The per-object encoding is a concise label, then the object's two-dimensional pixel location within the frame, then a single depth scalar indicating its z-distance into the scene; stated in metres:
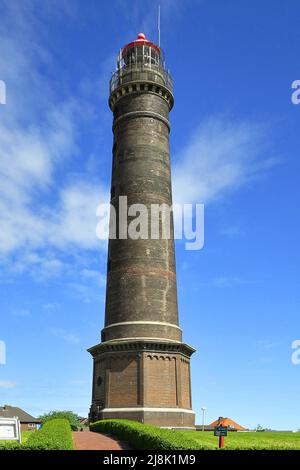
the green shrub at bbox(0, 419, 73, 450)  13.95
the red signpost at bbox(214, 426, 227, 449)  18.50
